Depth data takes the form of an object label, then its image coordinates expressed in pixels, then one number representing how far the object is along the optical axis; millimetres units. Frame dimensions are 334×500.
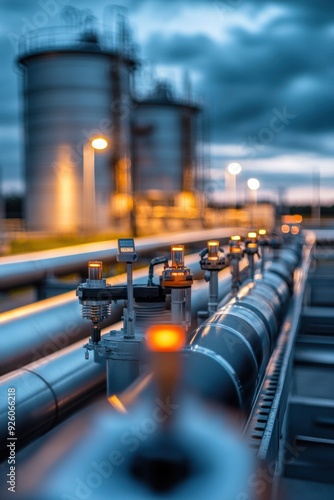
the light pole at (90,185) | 12656
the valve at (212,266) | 4473
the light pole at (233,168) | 17900
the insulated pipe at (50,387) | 3404
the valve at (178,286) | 3297
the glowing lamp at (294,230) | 14933
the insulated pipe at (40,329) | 4047
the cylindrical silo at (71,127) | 23781
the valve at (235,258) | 5406
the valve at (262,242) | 6848
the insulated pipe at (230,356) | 2879
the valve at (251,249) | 6094
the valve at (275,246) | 8567
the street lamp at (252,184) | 18766
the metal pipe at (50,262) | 6059
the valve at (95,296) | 3211
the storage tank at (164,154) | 31734
